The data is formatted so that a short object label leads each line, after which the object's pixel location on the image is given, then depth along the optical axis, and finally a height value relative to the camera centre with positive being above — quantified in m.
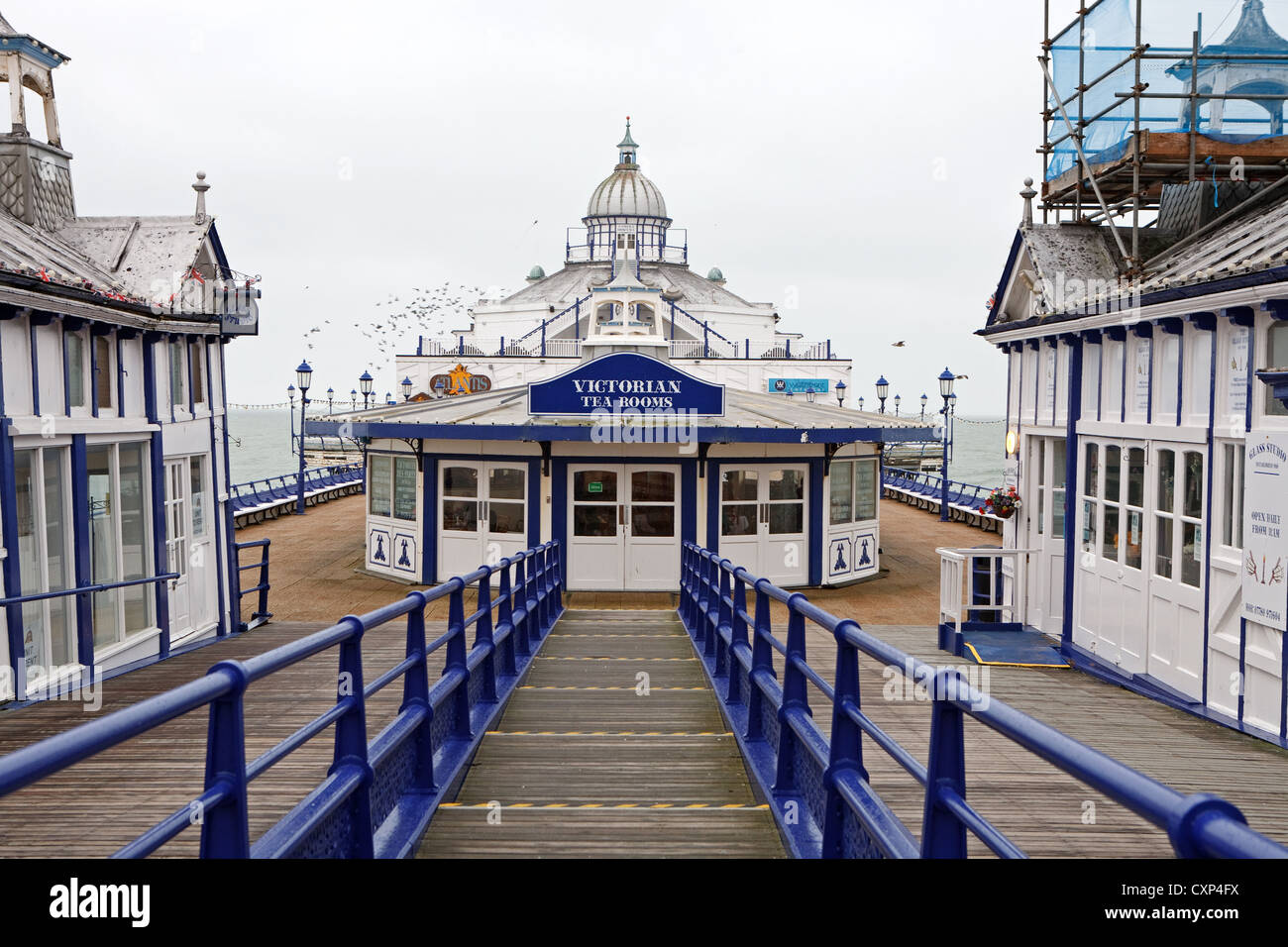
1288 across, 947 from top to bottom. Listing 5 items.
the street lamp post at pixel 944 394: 30.05 +0.92
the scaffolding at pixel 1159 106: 13.38 +4.30
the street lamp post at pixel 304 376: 28.97 +1.45
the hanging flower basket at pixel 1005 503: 14.30 -1.07
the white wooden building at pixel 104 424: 9.58 +0.05
